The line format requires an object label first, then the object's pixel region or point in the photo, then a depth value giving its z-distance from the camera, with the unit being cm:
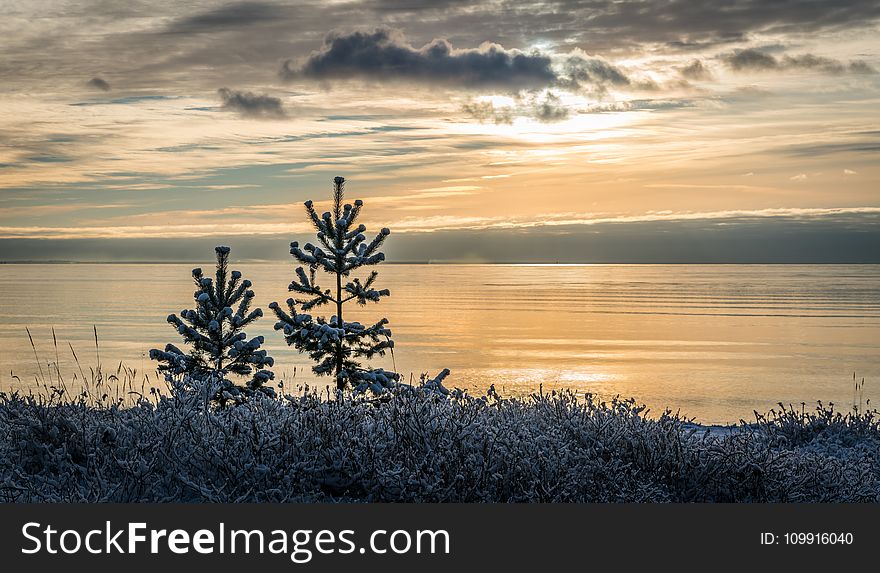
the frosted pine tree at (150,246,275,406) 1702
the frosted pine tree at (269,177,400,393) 1858
